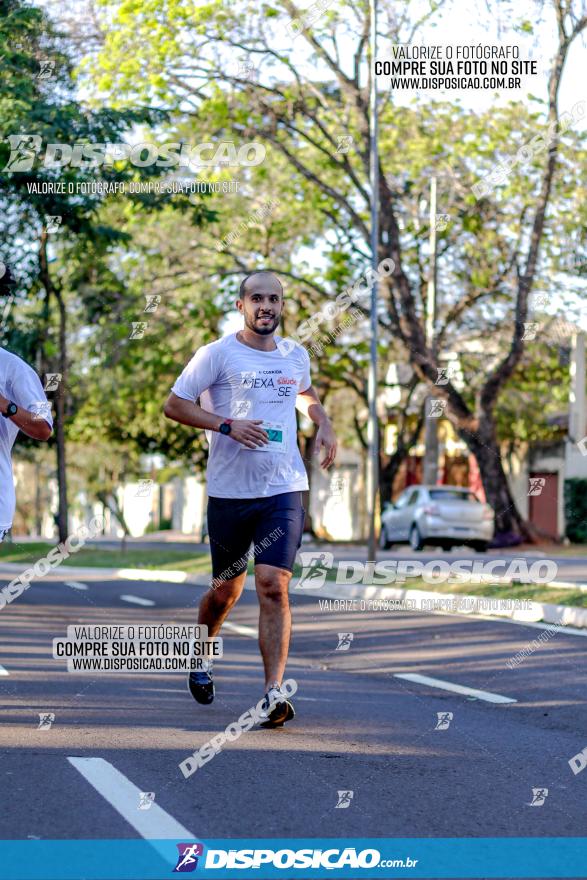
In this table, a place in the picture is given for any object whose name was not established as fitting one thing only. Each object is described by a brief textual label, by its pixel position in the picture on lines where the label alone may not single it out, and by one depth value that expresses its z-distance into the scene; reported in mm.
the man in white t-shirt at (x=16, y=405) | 6105
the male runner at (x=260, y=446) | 7012
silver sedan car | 30875
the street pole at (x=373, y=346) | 22047
